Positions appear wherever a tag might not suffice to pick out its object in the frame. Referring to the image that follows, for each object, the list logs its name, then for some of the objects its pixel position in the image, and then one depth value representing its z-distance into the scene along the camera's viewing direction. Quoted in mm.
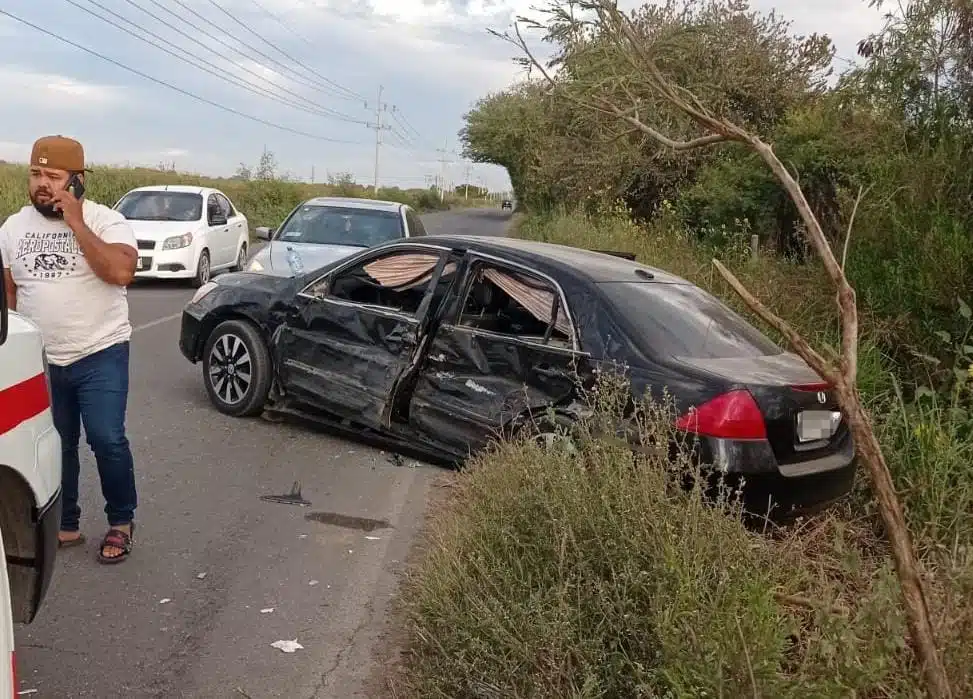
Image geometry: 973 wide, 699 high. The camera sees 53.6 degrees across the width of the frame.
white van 2834
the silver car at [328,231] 10961
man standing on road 4184
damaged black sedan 4703
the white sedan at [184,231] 15641
